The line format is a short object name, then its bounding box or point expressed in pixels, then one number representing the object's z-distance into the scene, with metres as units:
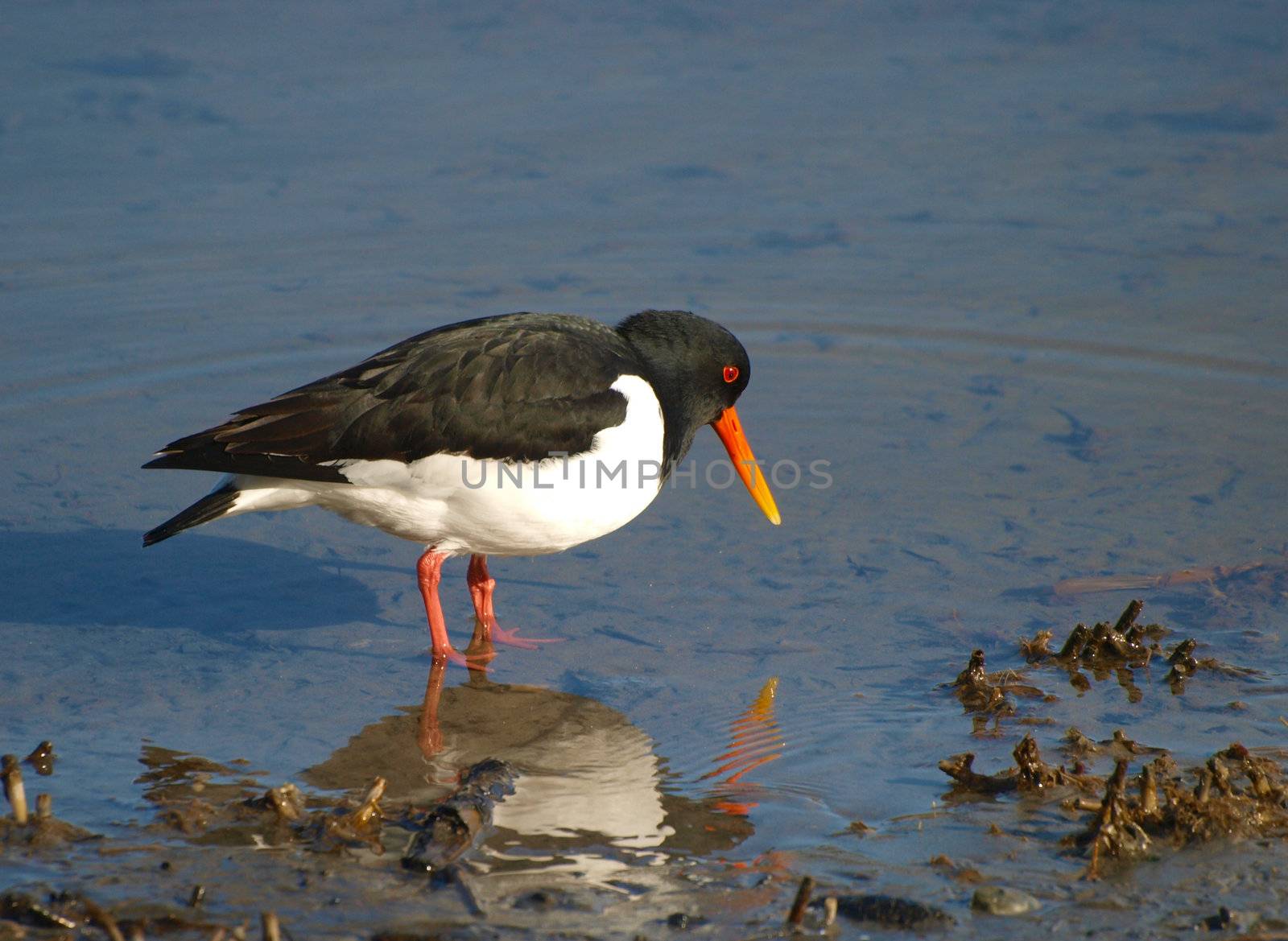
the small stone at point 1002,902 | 8.27
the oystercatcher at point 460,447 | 12.04
